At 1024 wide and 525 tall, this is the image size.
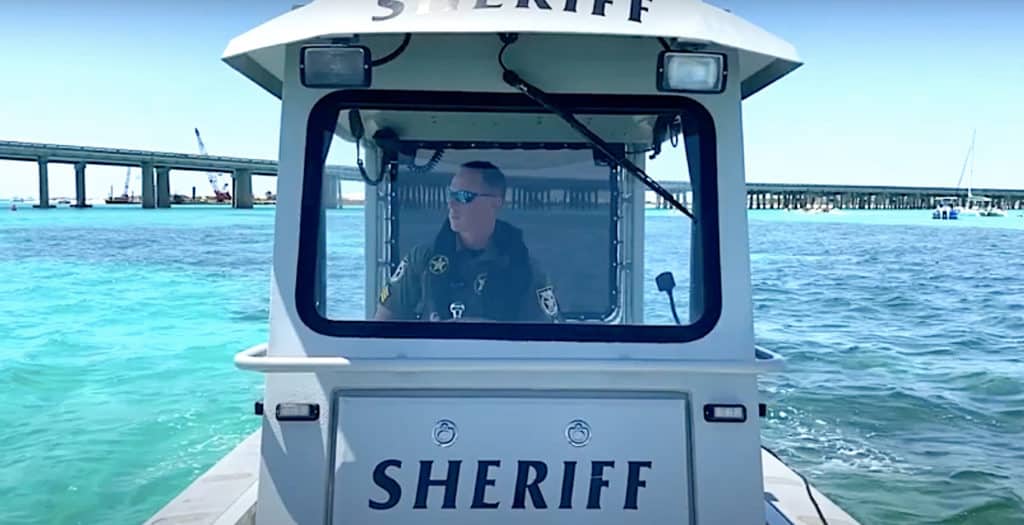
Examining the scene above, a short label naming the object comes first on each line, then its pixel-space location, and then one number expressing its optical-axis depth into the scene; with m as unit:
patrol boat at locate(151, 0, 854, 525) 2.54
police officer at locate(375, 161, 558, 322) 2.78
